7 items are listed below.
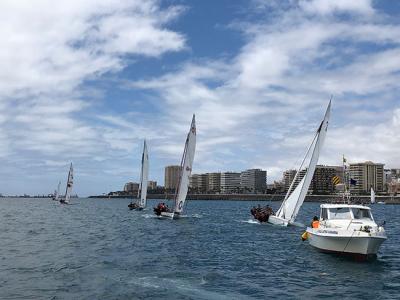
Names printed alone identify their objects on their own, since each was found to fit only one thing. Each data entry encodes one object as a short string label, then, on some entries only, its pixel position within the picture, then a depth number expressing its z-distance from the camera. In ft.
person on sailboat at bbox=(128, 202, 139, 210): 402.03
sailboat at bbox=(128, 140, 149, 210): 367.66
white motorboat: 113.39
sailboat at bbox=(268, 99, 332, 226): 192.65
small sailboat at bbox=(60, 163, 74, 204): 531.50
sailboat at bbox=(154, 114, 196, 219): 245.04
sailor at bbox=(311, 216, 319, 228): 135.64
